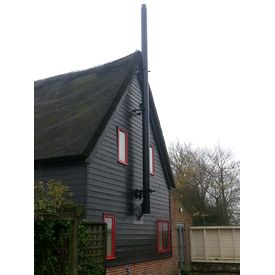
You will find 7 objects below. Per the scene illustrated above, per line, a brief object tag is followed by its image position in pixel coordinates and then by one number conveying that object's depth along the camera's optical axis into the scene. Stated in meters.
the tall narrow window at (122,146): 13.21
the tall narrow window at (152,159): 15.70
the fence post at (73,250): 6.69
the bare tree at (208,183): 31.27
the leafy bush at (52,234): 6.51
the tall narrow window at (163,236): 15.73
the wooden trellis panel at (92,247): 7.78
